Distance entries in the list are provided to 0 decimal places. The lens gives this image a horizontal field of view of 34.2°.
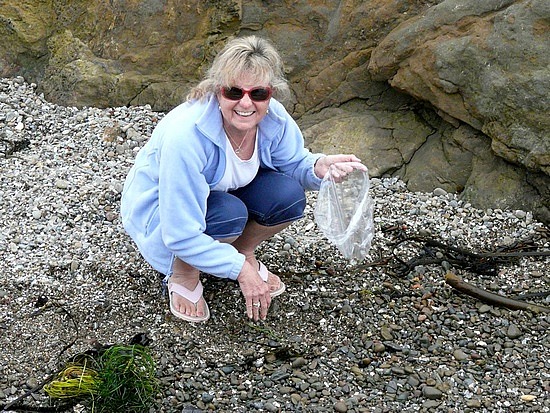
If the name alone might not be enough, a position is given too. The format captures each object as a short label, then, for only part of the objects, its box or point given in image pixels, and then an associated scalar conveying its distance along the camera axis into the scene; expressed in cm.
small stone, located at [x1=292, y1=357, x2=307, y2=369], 367
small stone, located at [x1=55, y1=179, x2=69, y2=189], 501
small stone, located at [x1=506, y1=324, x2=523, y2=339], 387
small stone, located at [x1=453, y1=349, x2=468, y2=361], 372
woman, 352
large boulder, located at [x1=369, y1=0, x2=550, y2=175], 467
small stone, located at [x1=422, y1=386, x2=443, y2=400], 348
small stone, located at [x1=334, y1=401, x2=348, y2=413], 341
